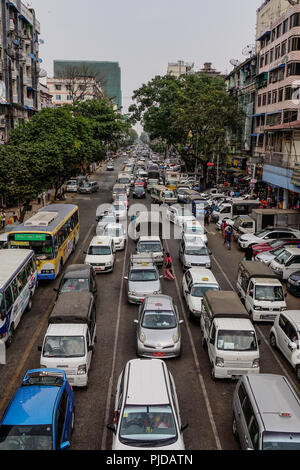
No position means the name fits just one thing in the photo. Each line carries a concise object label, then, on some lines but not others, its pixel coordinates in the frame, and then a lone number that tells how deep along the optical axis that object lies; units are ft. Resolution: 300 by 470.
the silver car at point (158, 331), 45.73
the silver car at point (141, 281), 60.54
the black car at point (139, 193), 168.12
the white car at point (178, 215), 108.88
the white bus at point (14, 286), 48.16
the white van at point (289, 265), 73.26
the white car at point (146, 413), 28.96
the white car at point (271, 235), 90.43
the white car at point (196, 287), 56.49
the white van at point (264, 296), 56.49
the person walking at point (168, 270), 73.41
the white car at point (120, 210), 114.02
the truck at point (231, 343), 41.86
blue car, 28.14
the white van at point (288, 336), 45.01
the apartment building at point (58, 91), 365.40
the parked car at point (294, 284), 67.49
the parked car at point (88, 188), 176.96
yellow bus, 66.13
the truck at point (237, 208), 117.80
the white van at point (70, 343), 40.29
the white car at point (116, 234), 91.56
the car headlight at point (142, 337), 45.92
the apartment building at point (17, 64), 136.98
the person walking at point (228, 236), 96.22
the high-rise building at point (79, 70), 275.30
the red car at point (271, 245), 83.93
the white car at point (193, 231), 84.94
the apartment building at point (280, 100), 120.88
